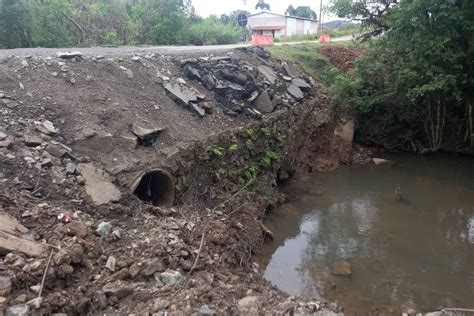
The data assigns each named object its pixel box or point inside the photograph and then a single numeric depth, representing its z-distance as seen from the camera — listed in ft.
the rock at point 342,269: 24.94
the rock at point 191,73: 37.55
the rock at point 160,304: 16.46
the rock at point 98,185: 21.89
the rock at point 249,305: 17.89
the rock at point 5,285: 14.95
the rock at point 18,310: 14.29
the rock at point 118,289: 16.88
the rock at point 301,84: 46.96
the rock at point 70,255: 17.07
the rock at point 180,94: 33.58
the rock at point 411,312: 21.12
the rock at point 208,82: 37.78
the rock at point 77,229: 18.94
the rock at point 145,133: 27.09
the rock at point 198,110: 33.60
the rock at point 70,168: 22.41
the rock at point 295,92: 44.60
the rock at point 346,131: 48.39
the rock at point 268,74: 43.42
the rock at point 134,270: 18.19
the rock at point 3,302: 14.39
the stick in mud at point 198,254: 19.67
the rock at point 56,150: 22.91
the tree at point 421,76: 39.81
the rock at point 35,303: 14.87
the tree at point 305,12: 209.50
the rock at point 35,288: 15.70
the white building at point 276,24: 161.90
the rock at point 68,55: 31.32
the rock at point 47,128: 24.11
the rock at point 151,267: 18.57
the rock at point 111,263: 18.24
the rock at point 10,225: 17.48
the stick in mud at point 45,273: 15.66
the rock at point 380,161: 47.60
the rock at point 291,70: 48.47
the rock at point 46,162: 21.95
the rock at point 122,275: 17.90
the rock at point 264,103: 39.47
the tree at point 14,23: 44.16
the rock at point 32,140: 22.80
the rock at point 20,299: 14.96
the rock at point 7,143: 21.84
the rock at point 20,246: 16.61
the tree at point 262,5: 248.93
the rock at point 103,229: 19.79
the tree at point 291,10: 232.55
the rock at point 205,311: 16.50
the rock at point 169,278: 18.38
